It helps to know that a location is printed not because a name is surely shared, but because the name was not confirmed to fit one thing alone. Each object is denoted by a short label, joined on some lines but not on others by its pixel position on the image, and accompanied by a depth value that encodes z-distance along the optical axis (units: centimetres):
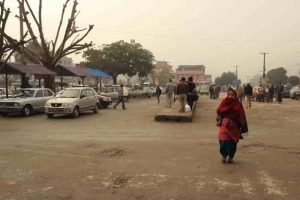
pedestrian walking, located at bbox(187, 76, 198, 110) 2114
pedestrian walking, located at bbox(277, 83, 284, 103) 3802
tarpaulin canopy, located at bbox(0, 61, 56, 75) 2500
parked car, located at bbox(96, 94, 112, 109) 2734
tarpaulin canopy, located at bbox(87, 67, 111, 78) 3817
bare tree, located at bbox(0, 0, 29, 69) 2377
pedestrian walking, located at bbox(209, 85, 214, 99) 4801
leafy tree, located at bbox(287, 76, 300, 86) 10594
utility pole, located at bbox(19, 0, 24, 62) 3061
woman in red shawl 877
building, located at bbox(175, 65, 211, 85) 13631
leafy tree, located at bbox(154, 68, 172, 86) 12106
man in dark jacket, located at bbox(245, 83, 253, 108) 2805
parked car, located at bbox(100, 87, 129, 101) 3516
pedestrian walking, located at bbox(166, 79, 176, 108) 2595
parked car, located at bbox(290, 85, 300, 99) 4675
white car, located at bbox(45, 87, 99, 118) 2005
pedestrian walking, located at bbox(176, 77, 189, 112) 1883
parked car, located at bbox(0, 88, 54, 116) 2050
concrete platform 1793
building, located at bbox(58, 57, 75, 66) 13262
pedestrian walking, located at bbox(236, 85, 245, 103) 2933
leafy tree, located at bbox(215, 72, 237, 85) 14212
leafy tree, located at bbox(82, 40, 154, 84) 5797
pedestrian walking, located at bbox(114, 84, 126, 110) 2615
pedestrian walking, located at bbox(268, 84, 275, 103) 3796
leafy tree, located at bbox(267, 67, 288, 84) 11984
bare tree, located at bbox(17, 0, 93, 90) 3155
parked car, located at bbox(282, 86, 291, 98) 5366
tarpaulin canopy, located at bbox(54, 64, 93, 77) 3350
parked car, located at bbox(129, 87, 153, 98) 4891
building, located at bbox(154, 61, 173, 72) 15458
